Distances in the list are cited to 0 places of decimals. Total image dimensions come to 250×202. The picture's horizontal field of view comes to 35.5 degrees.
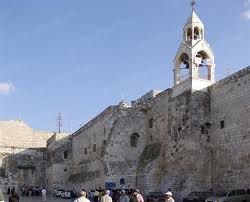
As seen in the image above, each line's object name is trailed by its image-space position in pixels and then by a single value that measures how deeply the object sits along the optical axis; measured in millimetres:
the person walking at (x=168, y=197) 9880
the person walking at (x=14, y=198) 10722
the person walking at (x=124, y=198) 14181
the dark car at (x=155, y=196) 20975
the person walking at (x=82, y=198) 8654
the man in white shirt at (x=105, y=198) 11788
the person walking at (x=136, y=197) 11772
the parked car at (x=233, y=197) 16882
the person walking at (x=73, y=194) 29647
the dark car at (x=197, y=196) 19387
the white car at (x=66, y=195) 29950
